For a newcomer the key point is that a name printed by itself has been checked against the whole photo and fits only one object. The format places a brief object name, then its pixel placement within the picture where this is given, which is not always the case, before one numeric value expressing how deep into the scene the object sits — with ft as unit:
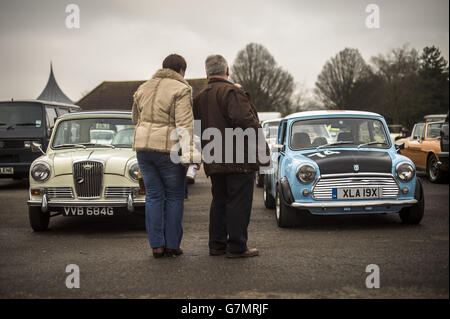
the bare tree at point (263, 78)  206.80
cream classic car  22.21
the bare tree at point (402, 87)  162.85
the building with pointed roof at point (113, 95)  169.89
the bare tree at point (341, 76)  230.89
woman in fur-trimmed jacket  16.80
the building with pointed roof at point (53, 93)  176.47
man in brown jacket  16.74
